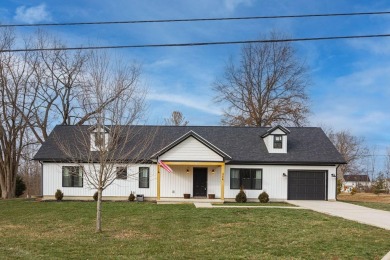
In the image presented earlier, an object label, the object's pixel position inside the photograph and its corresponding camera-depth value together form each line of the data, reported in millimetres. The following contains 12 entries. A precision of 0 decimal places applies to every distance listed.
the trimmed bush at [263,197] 23531
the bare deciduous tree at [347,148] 54062
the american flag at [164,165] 22719
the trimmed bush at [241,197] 23359
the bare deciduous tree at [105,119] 11781
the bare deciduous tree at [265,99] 39250
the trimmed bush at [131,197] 23375
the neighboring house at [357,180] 54044
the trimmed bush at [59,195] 23453
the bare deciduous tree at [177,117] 48519
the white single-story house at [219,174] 24078
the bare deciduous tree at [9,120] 28250
